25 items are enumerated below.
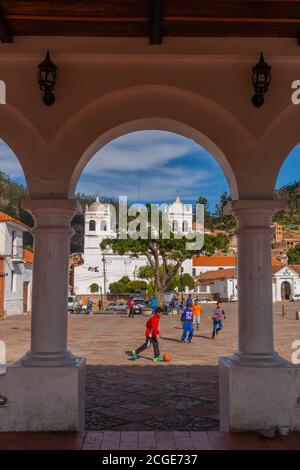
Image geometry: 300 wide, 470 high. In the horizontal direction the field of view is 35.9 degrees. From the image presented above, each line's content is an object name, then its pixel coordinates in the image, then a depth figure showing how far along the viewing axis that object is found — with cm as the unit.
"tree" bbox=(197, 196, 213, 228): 11152
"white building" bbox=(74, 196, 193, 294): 6038
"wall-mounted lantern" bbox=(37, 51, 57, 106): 443
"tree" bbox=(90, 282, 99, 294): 5806
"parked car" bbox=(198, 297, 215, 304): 5358
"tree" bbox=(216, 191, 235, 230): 8336
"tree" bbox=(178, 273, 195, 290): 5403
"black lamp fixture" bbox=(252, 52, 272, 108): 444
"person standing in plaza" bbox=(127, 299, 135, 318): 2902
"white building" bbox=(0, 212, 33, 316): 2762
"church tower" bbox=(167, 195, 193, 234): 6299
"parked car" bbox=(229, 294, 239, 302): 5685
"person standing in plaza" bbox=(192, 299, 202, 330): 1766
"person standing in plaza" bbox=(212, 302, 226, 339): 1520
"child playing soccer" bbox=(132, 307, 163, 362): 1002
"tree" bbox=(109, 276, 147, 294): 5416
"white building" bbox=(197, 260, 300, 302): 5959
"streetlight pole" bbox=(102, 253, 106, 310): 5766
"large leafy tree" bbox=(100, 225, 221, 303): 3077
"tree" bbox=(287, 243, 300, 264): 8556
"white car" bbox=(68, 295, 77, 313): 3639
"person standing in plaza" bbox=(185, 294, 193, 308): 1375
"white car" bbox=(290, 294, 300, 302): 5907
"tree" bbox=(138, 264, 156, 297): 4968
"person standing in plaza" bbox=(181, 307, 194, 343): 1366
